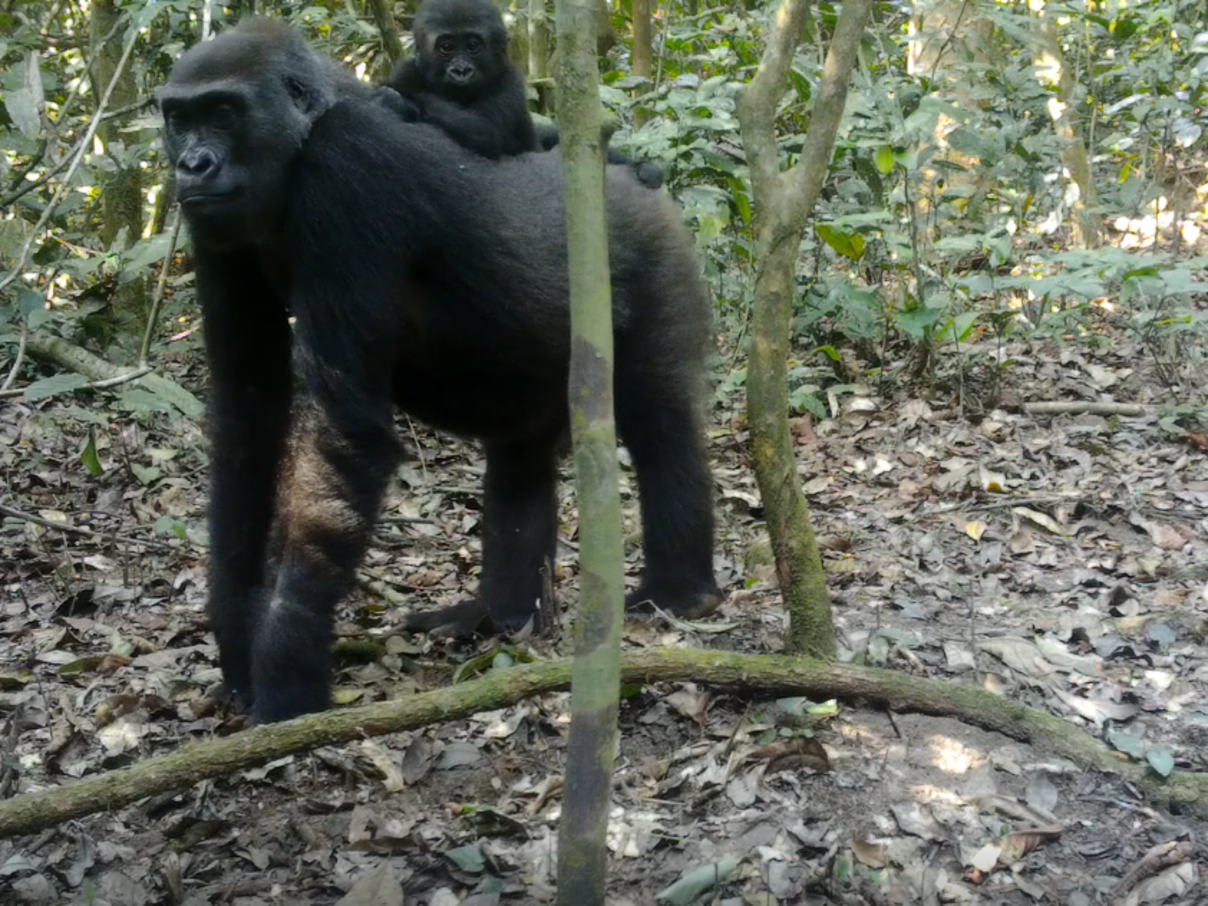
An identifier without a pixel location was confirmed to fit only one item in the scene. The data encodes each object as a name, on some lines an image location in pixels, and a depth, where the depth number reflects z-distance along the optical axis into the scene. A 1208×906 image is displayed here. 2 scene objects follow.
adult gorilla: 3.93
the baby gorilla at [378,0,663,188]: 5.34
